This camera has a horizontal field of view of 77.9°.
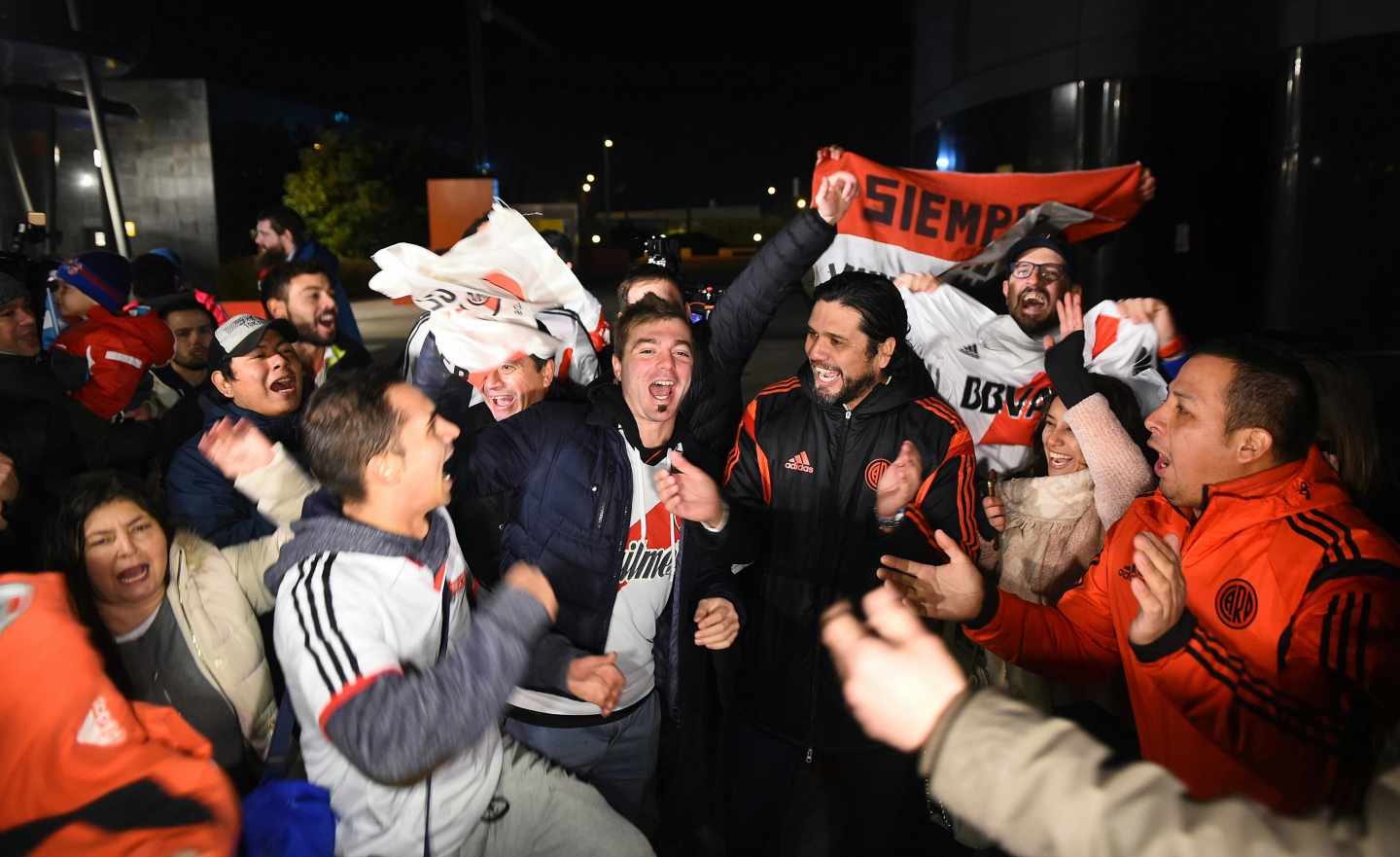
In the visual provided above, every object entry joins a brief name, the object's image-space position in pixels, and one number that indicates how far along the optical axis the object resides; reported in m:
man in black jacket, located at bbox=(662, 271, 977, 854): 2.93
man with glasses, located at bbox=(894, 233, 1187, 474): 3.84
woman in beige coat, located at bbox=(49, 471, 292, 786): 2.52
